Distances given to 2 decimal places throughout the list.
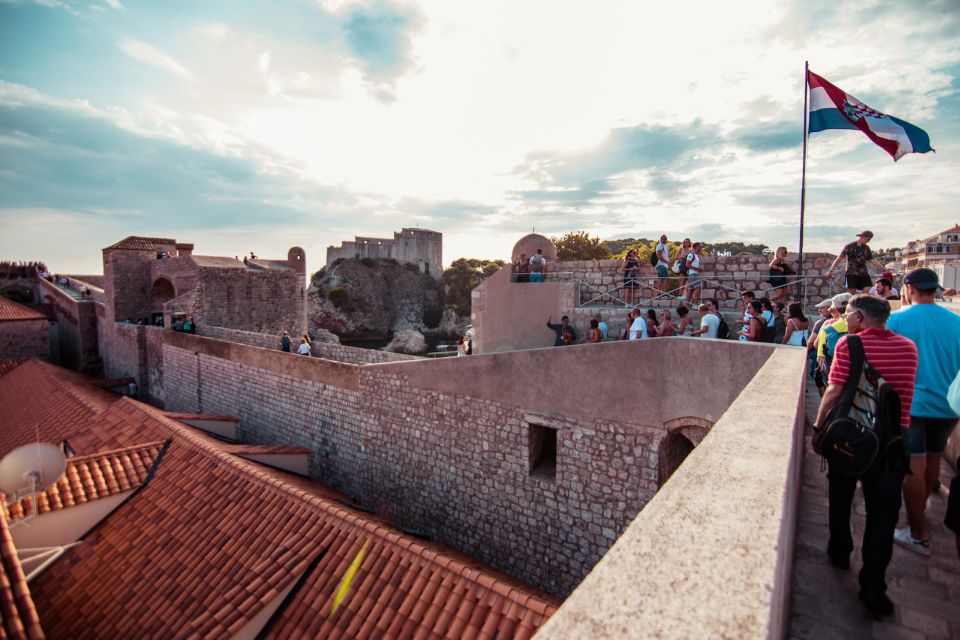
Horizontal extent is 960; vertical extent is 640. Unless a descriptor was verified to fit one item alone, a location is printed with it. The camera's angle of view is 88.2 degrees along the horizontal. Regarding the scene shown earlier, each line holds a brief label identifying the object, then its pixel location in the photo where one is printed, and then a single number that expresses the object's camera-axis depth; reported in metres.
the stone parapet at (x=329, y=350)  11.55
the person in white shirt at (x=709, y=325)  7.45
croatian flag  8.27
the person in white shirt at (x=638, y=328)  8.22
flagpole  8.78
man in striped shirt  2.28
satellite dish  7.12
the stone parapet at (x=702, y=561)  1.08
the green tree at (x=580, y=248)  29.62
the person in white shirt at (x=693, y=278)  9.73
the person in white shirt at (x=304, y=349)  12.72
